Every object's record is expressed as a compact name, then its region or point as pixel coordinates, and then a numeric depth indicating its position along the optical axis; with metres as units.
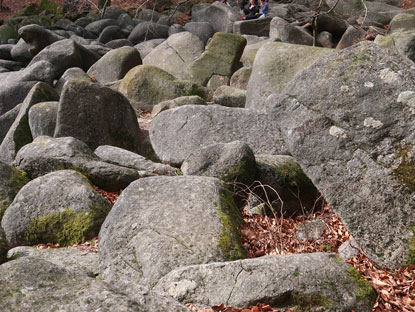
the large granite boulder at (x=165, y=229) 4.73
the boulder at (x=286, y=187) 6.71
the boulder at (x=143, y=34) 22.27
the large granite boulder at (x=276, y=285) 3.70
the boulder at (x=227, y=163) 6.52
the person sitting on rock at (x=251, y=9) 20.16
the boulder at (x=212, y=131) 7.98
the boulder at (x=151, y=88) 11.98
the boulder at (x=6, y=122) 11.22
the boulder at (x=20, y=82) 13.13
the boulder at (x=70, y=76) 13.49
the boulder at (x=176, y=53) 14.93
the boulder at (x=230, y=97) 10.90
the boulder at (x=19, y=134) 9.48
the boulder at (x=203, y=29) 20.31
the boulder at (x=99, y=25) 25.09
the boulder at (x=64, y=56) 15.12
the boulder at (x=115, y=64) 14.47
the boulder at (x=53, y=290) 2.33
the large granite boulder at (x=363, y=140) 4.68
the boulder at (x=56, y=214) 6.25
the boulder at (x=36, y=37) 18.23
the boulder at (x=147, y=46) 18.62
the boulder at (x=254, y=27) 19.08
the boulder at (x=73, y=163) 7.39
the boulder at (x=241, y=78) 12.40
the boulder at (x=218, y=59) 13.38
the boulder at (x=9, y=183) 7.02
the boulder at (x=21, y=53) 19.56
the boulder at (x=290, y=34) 15.43
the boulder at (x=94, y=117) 8.93
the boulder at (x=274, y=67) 9.66
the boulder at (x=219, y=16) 20.62
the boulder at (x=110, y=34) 22.88
